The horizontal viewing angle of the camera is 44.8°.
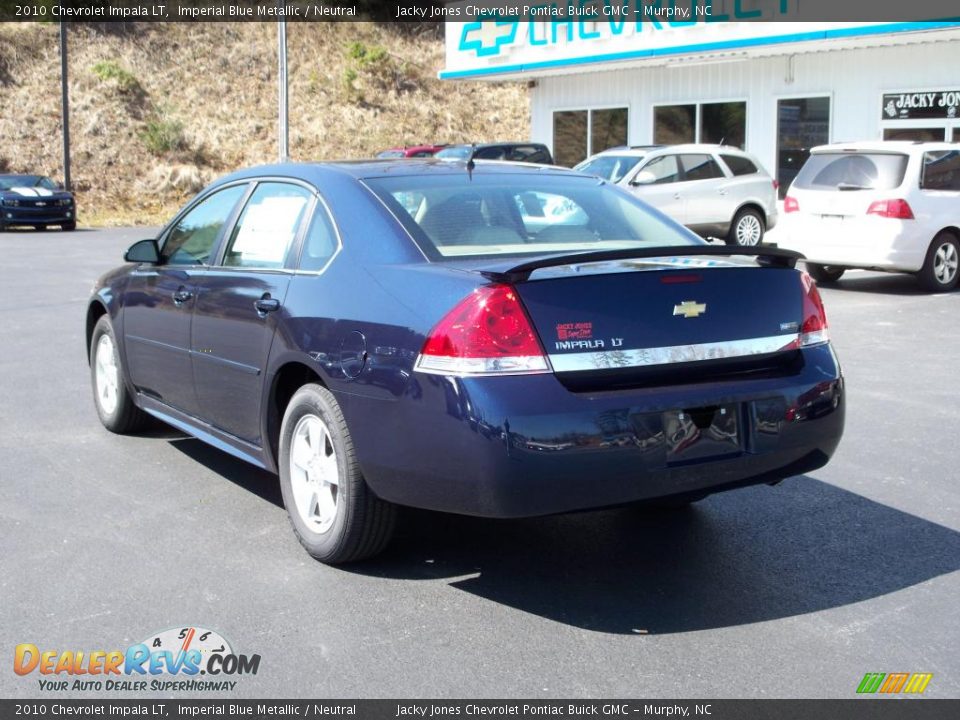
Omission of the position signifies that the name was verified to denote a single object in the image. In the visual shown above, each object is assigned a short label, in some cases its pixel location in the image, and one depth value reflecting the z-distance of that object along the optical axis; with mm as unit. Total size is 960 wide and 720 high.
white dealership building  19641
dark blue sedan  3973
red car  24497
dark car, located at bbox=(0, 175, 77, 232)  28000
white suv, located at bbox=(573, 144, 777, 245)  17906
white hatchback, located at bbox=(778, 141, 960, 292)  13375
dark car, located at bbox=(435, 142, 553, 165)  22953
